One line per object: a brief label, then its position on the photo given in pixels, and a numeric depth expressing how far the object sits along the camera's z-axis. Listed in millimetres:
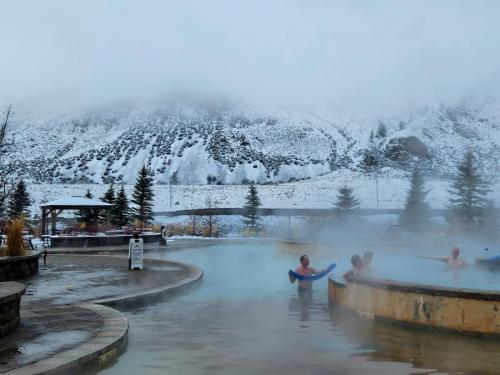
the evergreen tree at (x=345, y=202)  40844
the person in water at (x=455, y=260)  15625
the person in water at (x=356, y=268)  10164
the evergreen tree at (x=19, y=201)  40462
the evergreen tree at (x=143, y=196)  42531
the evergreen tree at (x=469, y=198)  38000
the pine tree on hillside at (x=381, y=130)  125638
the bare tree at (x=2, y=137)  13231
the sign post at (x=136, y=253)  15234
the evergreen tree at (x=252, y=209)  43438
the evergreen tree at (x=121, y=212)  42969
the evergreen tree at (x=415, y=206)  39000
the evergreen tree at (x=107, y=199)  42938
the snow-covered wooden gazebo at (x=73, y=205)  28656
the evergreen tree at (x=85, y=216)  37409
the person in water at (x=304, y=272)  12031
